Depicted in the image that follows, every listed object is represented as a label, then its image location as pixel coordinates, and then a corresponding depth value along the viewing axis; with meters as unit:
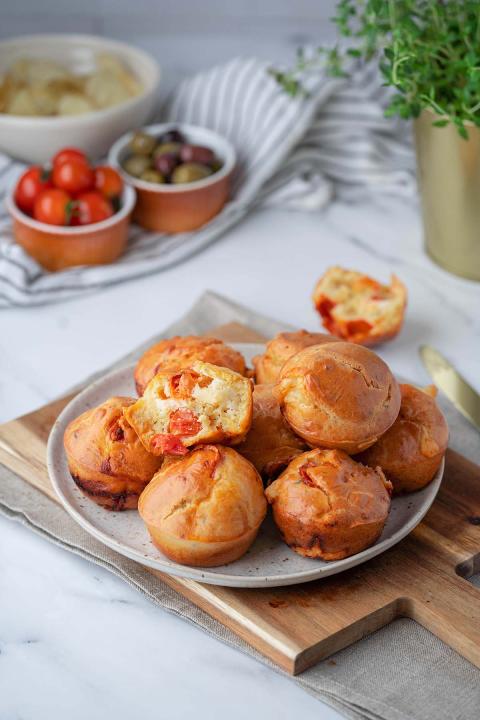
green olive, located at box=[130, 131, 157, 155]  2.65
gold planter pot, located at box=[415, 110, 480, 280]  2.17
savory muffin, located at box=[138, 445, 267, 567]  1.35
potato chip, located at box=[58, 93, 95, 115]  2.67
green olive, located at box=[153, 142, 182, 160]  2.62
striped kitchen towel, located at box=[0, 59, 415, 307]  2.67
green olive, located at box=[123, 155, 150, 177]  2.61
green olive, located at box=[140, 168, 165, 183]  2.58
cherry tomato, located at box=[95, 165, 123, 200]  2.48
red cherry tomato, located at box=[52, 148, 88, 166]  2.46
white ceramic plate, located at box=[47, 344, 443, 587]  1.36
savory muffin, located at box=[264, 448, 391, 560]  1.37
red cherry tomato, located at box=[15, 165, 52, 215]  2.45
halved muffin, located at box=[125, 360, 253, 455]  1.41
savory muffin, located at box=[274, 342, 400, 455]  1.41
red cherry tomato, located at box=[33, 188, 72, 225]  2.38
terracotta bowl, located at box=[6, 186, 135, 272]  2.38
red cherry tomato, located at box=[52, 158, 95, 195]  2.43
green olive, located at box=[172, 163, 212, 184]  2.57
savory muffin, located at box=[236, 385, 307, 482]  1.48
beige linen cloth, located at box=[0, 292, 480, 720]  1.30
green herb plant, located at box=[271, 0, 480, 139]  1.99
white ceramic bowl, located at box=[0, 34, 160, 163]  2.59
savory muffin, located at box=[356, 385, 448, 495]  1.50
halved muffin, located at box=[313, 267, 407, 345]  2.12
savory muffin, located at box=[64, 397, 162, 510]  1.47
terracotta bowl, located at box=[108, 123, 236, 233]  2.55
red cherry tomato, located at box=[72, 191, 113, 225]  2.41
